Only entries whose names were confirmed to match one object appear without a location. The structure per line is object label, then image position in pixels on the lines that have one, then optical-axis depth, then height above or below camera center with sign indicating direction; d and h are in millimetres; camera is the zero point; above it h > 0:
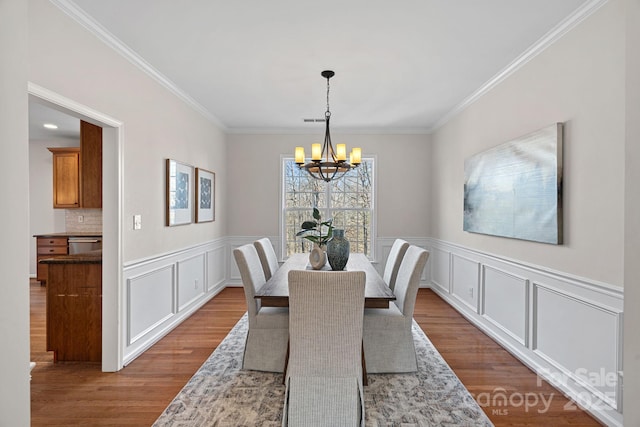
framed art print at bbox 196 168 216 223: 4539 +183
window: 5828 +106
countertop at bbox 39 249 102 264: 2938 -431
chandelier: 3232 +465
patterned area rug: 2182 -1290
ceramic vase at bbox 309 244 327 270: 3066 -422
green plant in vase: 3016 -358
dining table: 2344 -570
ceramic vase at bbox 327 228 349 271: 3002 -351
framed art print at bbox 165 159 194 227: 3713 +178
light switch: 3078 -119
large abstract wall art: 2592 +193
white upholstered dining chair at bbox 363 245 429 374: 2742 -992
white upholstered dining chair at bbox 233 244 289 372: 2734 -975
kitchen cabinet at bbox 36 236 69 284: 5547 -595
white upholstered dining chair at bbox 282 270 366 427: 1908 -782
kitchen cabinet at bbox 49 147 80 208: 5773 +495
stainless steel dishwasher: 5535 -548
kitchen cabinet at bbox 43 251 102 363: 2941 -835
